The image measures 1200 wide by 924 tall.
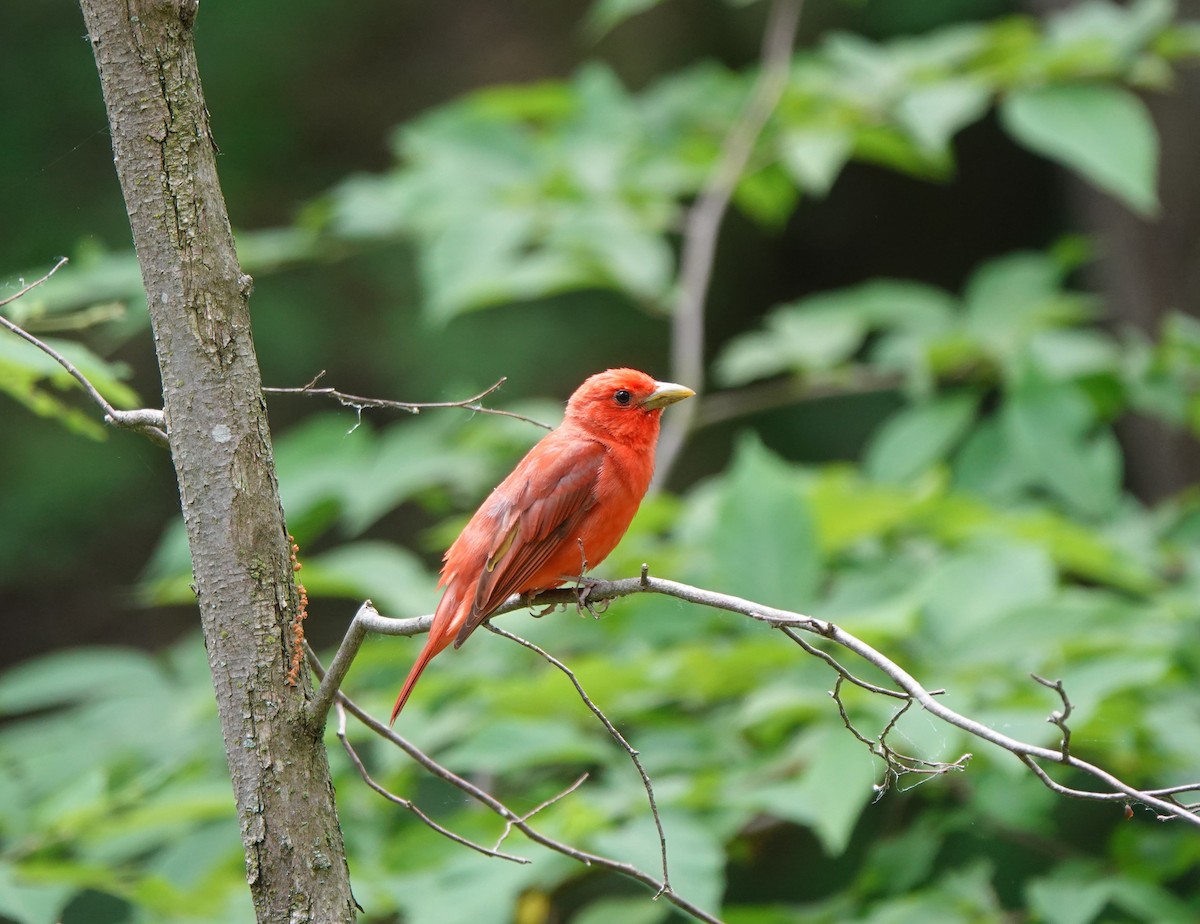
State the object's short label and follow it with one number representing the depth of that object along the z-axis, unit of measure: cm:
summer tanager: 525
